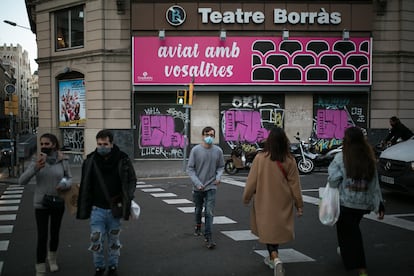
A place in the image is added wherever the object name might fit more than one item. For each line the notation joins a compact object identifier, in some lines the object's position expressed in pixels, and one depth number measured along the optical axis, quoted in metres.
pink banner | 20.72
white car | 9.66
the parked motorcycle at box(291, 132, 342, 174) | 16.66
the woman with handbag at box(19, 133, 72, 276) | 5.45
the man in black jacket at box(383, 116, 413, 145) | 13.37
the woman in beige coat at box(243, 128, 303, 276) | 5.36
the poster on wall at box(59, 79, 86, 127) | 21.97
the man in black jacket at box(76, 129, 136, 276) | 5.19
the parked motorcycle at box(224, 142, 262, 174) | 16.77
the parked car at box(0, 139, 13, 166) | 21.80
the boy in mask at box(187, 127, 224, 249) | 7.02
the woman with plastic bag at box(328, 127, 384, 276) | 5.26
